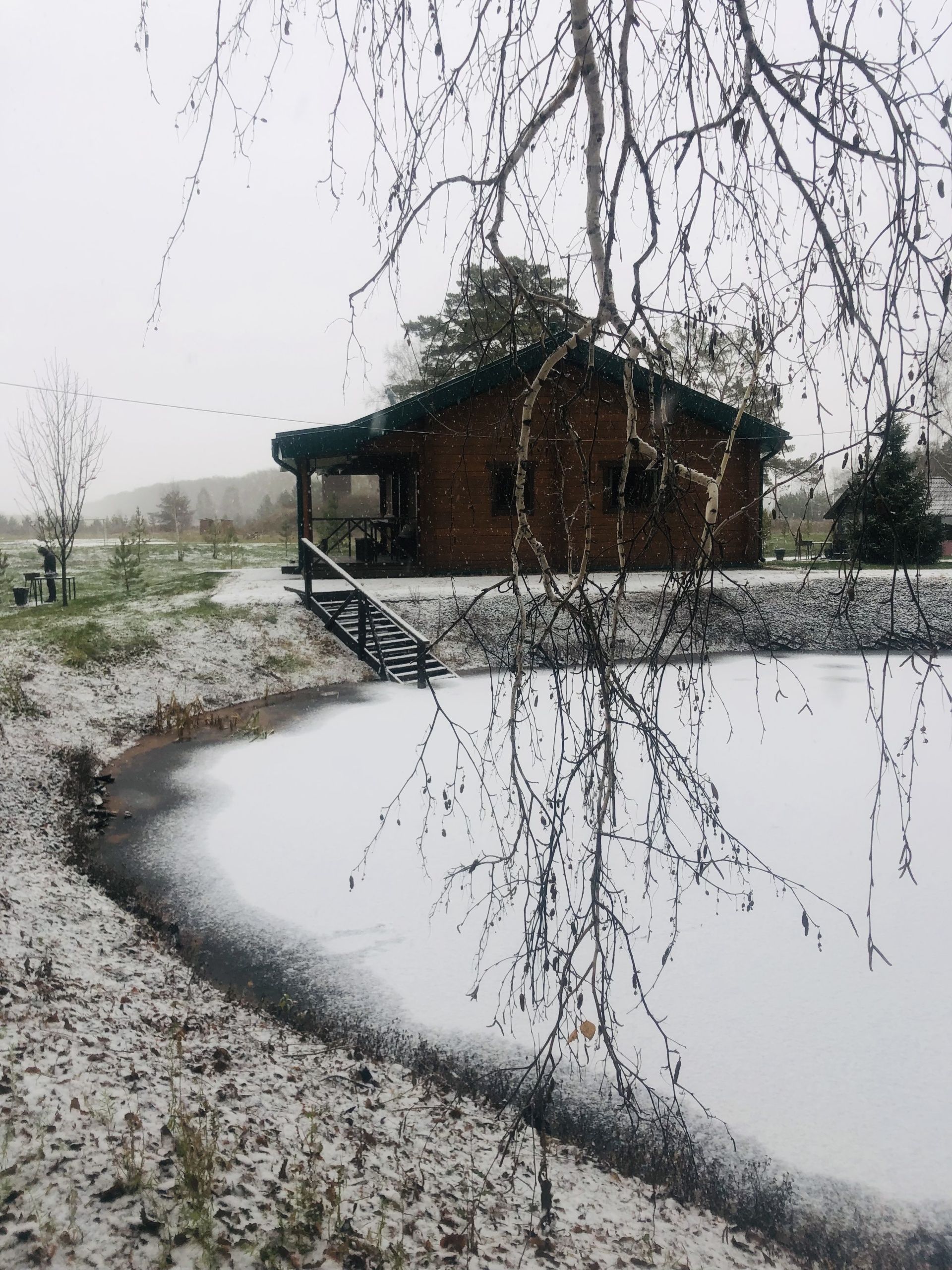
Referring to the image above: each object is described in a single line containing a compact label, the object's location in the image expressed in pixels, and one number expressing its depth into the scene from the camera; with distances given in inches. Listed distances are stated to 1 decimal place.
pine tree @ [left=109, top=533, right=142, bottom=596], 690.2
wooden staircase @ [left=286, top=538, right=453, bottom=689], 506.6
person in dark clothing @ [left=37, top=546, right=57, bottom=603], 685.3
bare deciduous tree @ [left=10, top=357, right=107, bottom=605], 691.4
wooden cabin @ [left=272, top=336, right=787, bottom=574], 637.9
